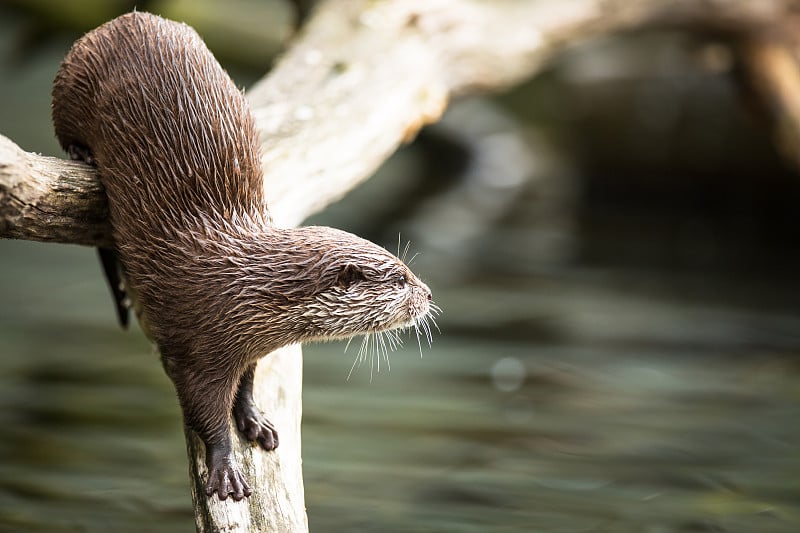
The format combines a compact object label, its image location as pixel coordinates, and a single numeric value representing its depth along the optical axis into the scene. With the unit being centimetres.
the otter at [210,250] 550
